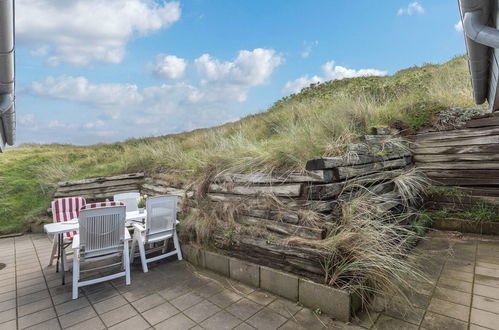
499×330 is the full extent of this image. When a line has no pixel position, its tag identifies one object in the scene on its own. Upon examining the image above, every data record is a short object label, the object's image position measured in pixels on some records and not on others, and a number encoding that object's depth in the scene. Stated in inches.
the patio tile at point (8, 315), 102.4
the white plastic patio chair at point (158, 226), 140.3
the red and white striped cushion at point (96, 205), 120.6
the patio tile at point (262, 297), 104.0
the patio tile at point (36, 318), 98.5
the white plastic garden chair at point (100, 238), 117.0
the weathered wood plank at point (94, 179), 258.1
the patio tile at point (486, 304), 88.8
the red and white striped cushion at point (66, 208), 164.4
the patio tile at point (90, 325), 94.3
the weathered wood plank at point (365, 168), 116.3
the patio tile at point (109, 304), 105.9
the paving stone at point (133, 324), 92.8
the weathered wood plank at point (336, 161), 108.3
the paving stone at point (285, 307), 95.7
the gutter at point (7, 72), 88.5
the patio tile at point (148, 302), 105.7
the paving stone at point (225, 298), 105.0
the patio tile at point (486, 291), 96.6
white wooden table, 126.7
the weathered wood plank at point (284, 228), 102.0
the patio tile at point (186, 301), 105.0
